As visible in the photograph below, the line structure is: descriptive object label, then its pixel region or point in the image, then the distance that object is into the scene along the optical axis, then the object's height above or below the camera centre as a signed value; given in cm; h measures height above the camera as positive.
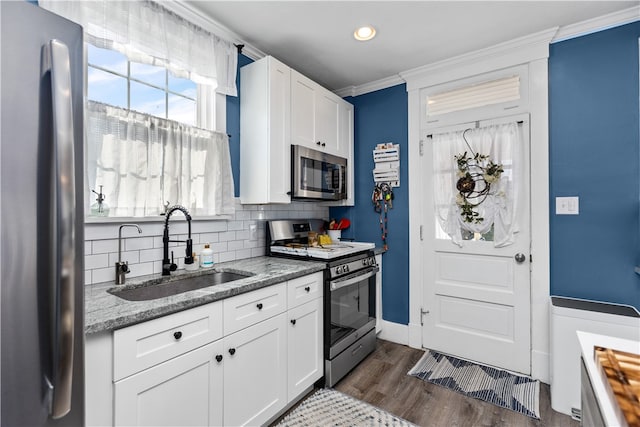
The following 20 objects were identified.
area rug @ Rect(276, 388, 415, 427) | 189 -129
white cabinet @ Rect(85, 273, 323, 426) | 113 -69
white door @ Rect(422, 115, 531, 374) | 242 -46
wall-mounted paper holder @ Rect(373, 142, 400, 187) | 304 +49
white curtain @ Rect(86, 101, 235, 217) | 165 +30
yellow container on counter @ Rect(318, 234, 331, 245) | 287 -26
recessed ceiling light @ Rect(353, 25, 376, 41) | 223 +133
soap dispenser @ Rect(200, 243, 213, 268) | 204 -30
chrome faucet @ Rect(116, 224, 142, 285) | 161 -29
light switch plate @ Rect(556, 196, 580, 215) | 221 +5
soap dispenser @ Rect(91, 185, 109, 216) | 163 +3
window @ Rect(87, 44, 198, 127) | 170 +78
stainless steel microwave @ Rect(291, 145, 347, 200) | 247 +33
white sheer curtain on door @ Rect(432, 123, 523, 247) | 243 +25
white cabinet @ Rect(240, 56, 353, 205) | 228 +68
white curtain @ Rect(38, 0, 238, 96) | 157 +102
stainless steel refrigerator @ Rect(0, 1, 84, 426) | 69 -1
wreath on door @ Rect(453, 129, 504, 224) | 252 +25
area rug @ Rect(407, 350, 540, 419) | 208 -128
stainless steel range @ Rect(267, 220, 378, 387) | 224 -62
